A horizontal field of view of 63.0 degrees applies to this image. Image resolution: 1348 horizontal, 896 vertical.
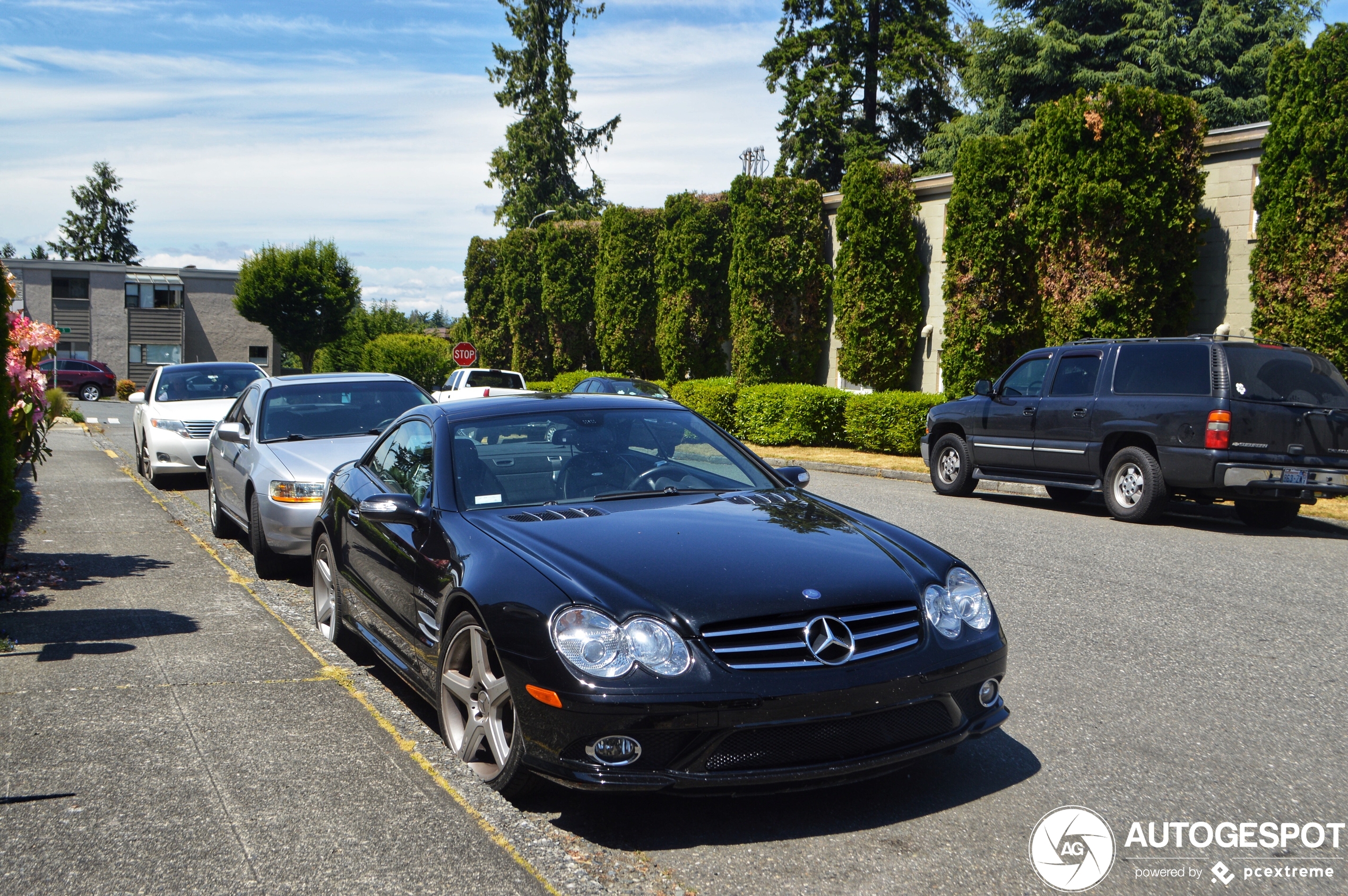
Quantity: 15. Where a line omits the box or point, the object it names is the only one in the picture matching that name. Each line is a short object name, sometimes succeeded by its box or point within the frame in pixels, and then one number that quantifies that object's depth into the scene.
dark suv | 11.02
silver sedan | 8.03
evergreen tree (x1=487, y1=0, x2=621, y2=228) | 53.84
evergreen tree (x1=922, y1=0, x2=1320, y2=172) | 30.67
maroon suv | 50.00
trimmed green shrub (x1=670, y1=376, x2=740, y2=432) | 24.67
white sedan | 14.15
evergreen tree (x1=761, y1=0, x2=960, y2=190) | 39.91
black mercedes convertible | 3.48
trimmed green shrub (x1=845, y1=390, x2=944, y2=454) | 19.25
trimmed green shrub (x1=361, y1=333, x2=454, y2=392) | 48.68
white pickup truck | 25.34
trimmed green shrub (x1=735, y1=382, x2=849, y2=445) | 21.36
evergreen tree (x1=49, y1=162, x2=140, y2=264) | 93.75
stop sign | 34.00
